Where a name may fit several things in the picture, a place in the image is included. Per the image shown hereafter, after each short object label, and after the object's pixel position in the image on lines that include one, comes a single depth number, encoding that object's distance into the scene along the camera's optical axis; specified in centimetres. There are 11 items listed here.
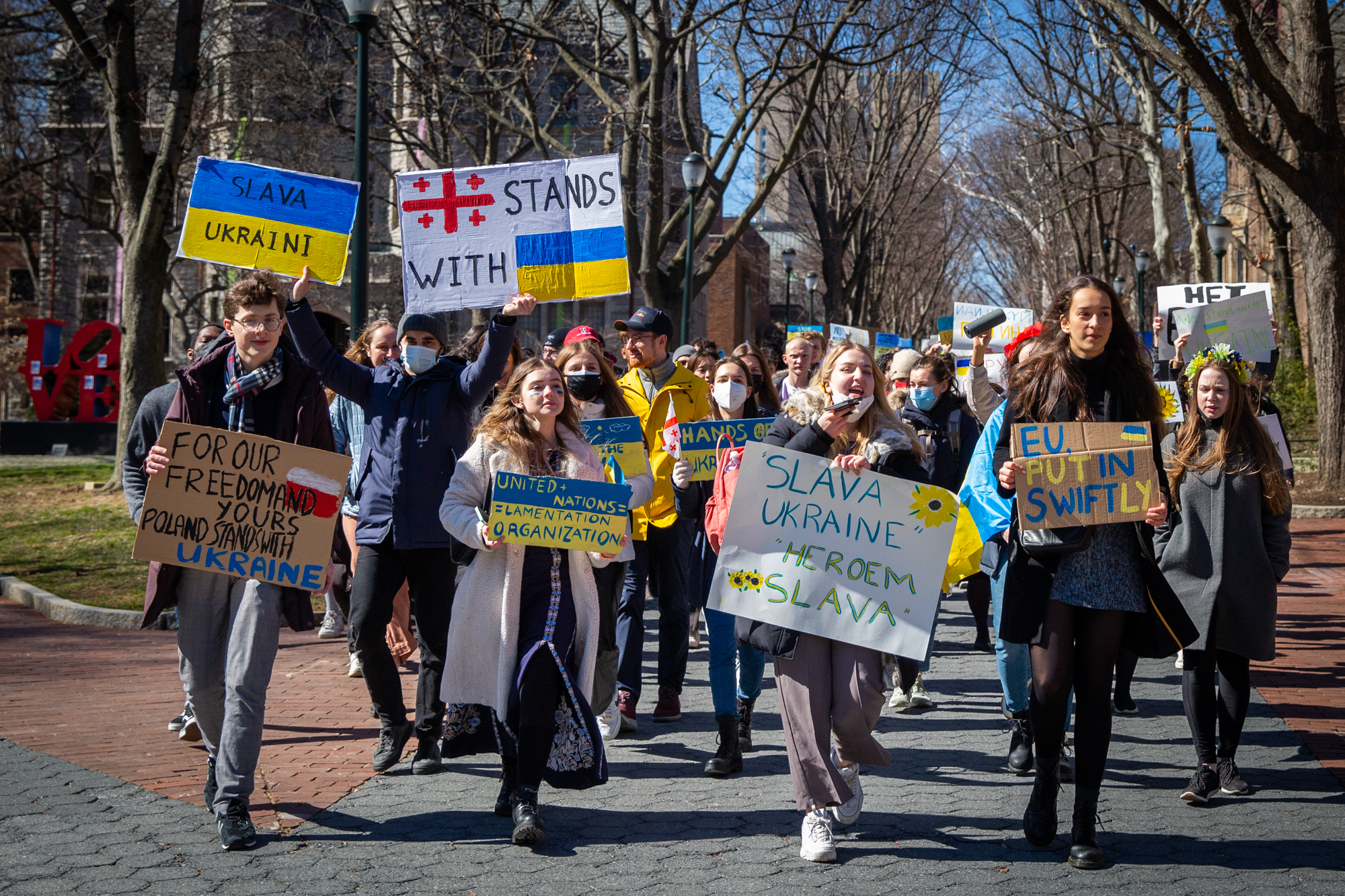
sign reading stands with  668
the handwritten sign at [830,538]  477
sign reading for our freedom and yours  480
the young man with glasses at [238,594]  467
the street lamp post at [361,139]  1035
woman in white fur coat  479
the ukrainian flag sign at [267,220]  602
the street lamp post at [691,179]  1711
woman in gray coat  546
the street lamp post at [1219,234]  2562
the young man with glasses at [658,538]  671
